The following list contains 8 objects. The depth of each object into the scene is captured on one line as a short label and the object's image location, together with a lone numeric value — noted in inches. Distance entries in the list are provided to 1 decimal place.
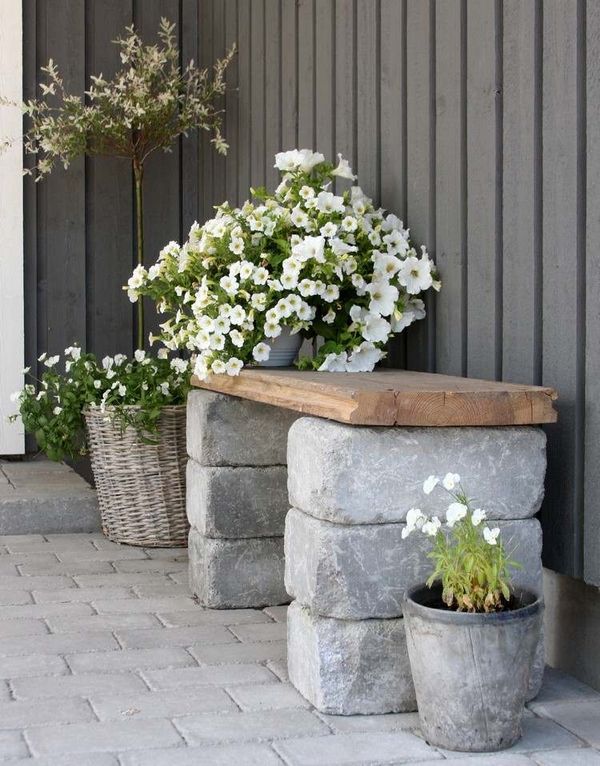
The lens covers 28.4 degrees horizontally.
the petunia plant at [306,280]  132.6
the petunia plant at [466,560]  99.1
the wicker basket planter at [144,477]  177.9
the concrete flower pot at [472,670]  96.3
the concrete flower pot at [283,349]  140.9
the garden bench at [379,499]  105.0
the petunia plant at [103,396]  176.4
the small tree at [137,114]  201.9
